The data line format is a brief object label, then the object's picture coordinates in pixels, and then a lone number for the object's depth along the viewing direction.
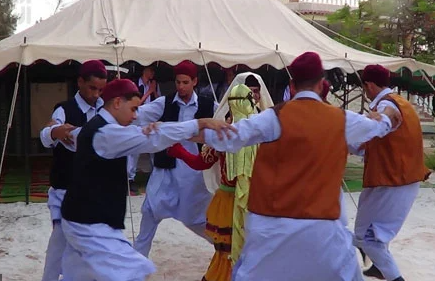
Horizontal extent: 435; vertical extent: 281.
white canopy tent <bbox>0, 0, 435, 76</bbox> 8.66
